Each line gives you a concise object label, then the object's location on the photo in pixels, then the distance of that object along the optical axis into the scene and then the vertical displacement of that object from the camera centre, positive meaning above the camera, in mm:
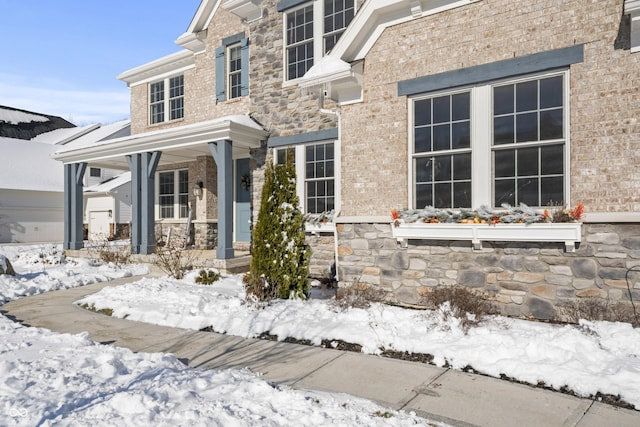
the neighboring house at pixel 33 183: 21812 +1888
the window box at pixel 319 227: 9781 -243
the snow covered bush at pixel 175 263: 9780 -1146
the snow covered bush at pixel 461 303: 5355 -1189
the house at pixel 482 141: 5344 +1123
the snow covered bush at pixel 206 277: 9227 -1332
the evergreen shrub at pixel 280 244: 6871 -442
